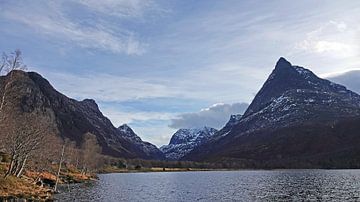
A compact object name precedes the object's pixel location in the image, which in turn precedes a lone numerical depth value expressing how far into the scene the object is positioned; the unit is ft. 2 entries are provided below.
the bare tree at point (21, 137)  247.70
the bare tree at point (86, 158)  609.09
